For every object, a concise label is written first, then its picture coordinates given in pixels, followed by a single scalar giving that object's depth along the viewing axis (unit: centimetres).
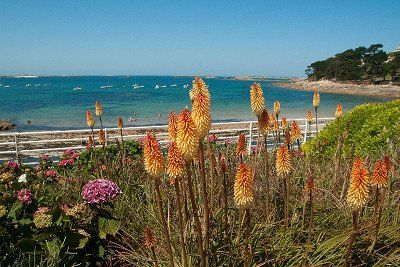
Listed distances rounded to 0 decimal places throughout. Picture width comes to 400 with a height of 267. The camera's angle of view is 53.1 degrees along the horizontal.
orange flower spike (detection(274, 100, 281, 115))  476
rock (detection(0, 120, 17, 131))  3064
